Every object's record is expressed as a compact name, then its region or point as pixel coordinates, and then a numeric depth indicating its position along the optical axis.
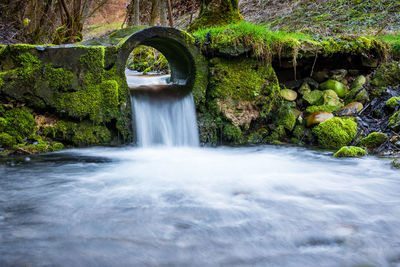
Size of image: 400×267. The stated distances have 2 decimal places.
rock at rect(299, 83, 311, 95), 7.64
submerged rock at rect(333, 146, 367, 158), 5.30
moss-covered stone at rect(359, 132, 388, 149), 5.71
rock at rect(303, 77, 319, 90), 7.77
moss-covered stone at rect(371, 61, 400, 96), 7.64
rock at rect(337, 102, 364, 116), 7.03
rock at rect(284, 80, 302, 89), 7.73
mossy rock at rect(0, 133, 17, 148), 4.90
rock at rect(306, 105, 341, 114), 7.18
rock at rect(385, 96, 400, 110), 6.55
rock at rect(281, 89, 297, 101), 7.46
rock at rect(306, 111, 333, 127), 6.76
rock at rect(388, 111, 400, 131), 5.81
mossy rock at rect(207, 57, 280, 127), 6.50
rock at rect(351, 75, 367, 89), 7.70
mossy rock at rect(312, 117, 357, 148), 6.31
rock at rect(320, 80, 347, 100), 7.70
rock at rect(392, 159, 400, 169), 4.52
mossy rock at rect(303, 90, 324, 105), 7.50
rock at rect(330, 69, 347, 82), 7.89
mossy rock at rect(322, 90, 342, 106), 7.38
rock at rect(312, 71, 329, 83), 7.89
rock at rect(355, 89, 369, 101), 7.41
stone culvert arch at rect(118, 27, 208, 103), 5.62
